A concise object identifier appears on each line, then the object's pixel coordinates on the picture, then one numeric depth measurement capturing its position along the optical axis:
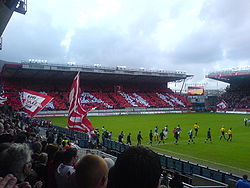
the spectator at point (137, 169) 2.13
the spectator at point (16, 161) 3.23
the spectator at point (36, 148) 5.89
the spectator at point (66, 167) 3.96
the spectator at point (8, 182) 2.08
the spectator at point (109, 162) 3.60
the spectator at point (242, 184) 7.79
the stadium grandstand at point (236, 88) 64.12
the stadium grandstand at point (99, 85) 55.62
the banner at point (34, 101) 16.18
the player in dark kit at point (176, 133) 22.72
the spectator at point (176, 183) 7.99
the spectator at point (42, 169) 4.53
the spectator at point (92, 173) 2.50
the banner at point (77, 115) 12.48
